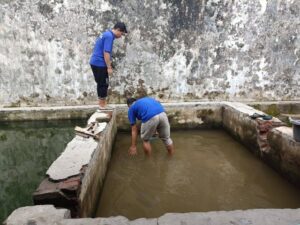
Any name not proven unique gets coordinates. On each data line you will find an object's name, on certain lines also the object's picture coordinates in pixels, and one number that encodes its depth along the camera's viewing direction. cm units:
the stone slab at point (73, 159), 218
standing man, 386
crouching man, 352
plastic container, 269
